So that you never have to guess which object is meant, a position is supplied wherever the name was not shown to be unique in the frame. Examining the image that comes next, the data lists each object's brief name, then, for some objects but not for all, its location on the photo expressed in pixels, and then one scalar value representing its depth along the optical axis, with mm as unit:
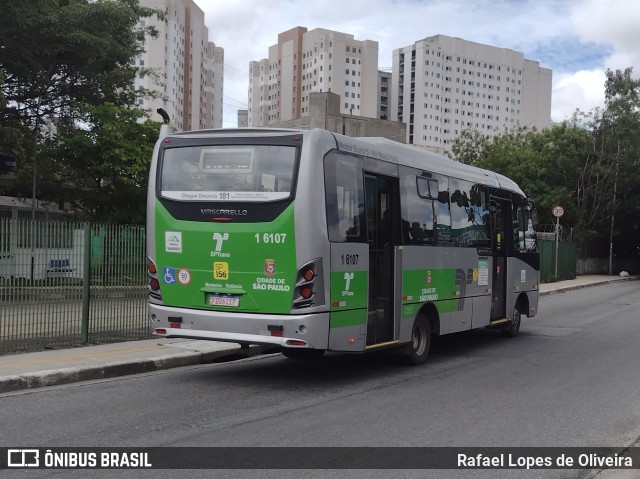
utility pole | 37938
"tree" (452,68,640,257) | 37844
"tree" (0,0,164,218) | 20511
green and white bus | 8117
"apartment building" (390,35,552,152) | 165125
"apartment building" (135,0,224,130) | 117812
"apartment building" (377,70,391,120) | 172375
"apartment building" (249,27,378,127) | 148250
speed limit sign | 30203
